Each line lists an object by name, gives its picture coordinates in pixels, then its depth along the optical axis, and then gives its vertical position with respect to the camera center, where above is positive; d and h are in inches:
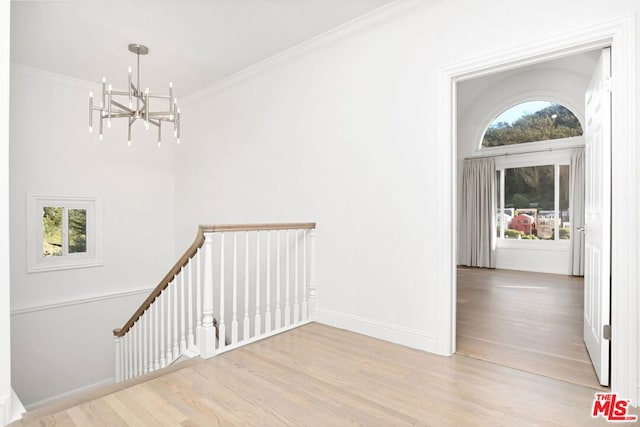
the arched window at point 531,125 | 251.1 +63.7
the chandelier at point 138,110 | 118.7 +35.9
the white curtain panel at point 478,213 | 282.5 -1.8
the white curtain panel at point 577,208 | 241.4 +2.1
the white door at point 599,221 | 88.2 -2.6
